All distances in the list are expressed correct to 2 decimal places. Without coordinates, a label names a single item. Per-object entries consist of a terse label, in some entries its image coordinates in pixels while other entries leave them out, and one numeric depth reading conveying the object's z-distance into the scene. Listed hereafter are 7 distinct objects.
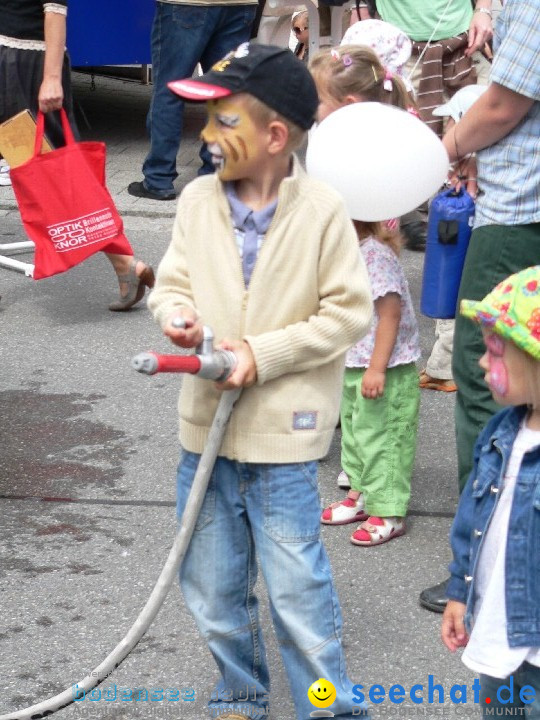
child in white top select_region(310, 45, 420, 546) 6.40
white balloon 5.60
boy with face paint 4.38
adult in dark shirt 9.87
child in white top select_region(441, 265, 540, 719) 3.80
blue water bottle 6.19
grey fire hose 4.26
